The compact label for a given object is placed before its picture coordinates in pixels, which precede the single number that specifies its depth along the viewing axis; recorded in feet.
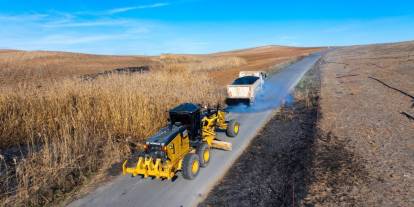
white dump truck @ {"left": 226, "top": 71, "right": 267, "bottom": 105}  50.49
